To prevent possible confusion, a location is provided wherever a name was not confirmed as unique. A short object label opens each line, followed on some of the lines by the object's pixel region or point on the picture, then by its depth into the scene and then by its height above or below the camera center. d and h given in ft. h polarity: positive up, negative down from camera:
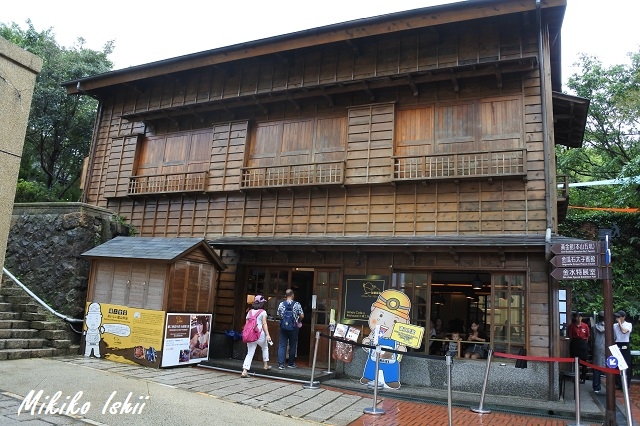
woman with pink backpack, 34.17 -3.47
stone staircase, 34.04 -4.65
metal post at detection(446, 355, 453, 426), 22.04 -4.36
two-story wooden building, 34.55 +11.19
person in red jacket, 39.11 -2.82
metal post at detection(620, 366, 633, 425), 20.60 -4.13
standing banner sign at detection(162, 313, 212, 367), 35.04 -4.57
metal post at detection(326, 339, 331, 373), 36.30 -5.95
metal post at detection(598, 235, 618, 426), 23.77 -1.22
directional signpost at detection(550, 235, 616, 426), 23.98 +2.07
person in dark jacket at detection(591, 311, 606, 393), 38.68 -3.22
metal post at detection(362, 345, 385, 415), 25.54 -6.46
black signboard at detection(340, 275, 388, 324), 37.58 -0.31
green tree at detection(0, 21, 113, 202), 74.23 +25.41
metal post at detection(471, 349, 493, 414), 26.94 -5.96
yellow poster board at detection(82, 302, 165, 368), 34.76 -4.43
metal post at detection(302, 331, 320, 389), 31.10 -6.47
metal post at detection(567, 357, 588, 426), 24.39 -4.62
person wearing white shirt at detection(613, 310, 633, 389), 34.42 -1.84
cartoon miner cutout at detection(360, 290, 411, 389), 33.06 -2.78
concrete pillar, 13.37 +4.49
